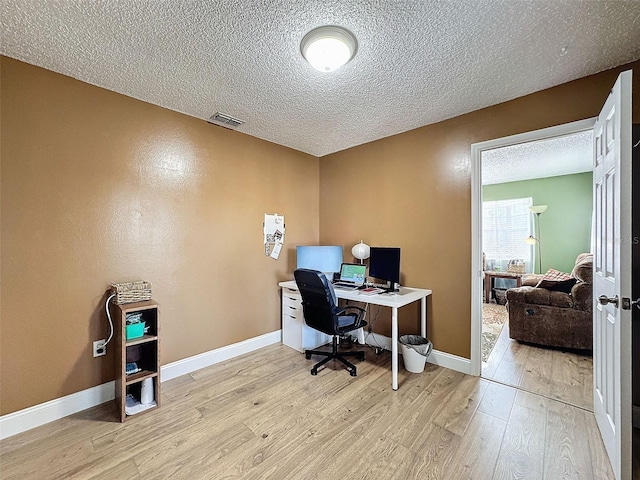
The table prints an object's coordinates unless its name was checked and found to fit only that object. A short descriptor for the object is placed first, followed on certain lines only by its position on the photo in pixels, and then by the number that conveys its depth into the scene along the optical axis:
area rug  3.25
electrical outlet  2.13
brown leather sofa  2.98
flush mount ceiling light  1.57
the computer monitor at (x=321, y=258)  3.32
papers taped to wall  3.31
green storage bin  2.04
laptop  3.08
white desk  2.34
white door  1.37
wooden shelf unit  1.96
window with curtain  5.67
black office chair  2.43
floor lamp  5.37
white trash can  2.57
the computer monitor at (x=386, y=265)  2.82
